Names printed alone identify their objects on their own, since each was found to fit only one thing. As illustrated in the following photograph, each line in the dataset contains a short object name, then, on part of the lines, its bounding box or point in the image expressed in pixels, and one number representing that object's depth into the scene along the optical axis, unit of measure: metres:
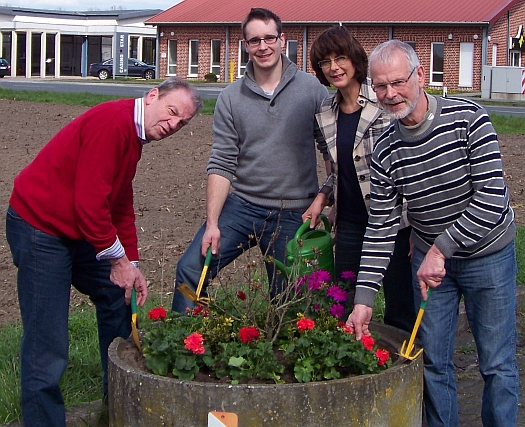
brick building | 42.62
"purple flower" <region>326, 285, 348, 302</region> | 4.07
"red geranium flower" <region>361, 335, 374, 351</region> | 3.63
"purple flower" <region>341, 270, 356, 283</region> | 4.35
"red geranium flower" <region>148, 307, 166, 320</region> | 3.96
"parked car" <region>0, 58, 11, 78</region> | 57.34
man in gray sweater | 4.71
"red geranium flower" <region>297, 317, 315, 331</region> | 3.67
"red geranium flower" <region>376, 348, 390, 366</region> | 3.57
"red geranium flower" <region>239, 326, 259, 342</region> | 3.64
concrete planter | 3.27
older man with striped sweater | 3.71
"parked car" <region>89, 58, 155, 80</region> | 55.97
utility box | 33.06
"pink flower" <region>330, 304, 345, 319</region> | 4.03
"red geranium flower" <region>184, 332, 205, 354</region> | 3.54
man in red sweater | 3.79
